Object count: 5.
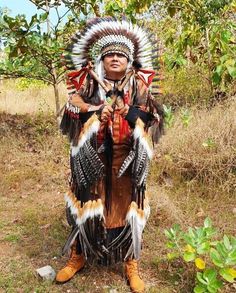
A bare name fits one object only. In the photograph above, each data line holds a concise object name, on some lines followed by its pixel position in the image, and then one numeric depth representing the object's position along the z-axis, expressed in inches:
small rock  106.1
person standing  91.3
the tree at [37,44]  177.3
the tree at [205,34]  179.6
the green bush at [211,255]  91.0
